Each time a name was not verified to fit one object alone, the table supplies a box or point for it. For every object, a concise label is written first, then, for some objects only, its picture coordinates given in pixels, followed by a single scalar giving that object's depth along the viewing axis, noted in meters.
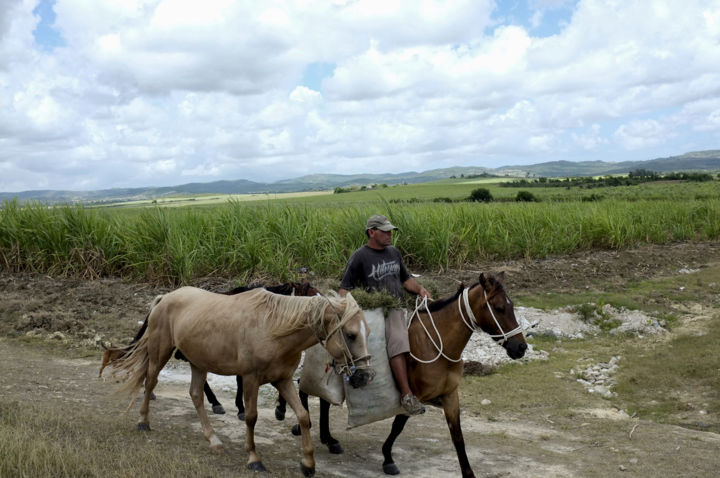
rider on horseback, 5.95
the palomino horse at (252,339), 4.83
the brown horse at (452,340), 5.25
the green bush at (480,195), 43.91
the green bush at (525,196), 38.33
